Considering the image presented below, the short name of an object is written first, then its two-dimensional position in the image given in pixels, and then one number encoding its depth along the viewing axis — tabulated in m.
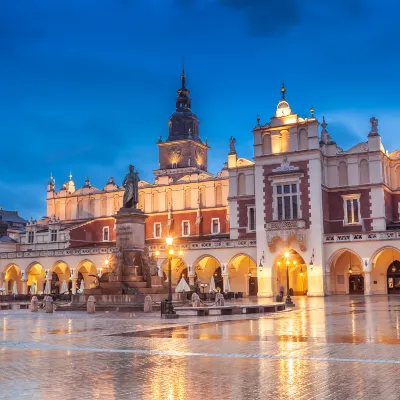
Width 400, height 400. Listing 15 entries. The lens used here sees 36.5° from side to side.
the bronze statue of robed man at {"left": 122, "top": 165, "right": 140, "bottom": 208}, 38.31
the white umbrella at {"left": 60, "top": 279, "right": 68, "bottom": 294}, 64.93
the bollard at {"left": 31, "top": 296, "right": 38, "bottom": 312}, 38.50
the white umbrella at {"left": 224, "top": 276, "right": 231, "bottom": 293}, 59.64
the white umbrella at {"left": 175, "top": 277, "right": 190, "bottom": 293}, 45.28
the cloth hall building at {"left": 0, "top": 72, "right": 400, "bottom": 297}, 59.88
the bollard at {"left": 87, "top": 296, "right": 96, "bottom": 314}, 32.31
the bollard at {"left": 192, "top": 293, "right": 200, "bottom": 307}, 35.09
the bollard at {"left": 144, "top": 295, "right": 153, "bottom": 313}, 31.08
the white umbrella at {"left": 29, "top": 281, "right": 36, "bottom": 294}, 69.97
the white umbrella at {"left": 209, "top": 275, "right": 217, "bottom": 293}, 57.84
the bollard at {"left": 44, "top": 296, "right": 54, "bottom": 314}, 35.50
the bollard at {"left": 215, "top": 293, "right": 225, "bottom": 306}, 38.31
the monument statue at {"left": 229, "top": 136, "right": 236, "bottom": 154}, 68.31
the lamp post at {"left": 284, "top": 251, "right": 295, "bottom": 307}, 38.97
